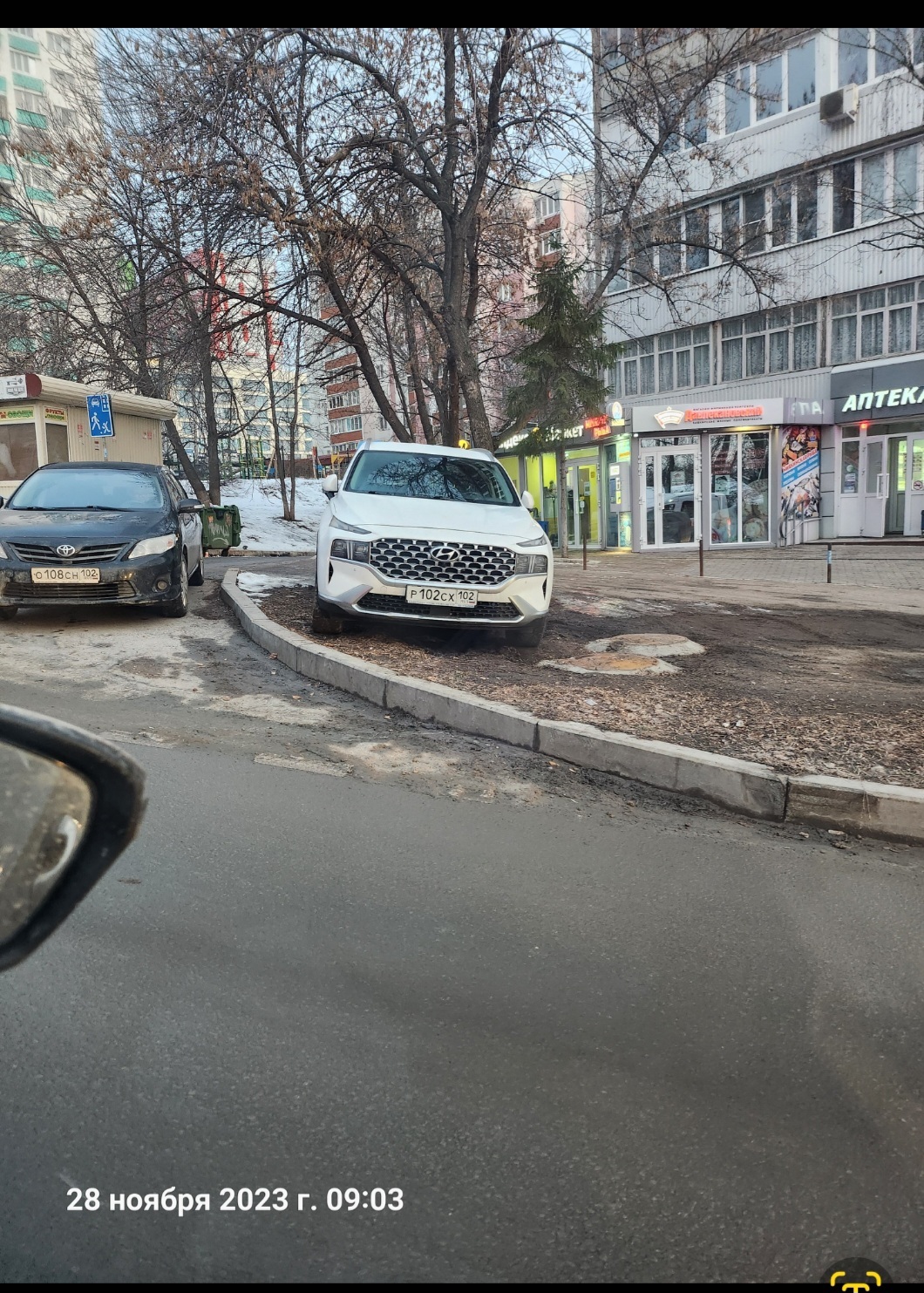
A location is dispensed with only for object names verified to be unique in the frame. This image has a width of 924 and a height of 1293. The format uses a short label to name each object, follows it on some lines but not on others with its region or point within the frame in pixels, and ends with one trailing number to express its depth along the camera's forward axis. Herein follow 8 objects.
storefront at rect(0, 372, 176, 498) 19.06
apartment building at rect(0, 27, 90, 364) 18.84
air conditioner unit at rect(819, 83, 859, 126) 25.41
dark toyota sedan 8.96
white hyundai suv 8.02
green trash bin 21.53
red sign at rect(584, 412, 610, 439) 25.88
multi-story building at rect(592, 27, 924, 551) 25.56
